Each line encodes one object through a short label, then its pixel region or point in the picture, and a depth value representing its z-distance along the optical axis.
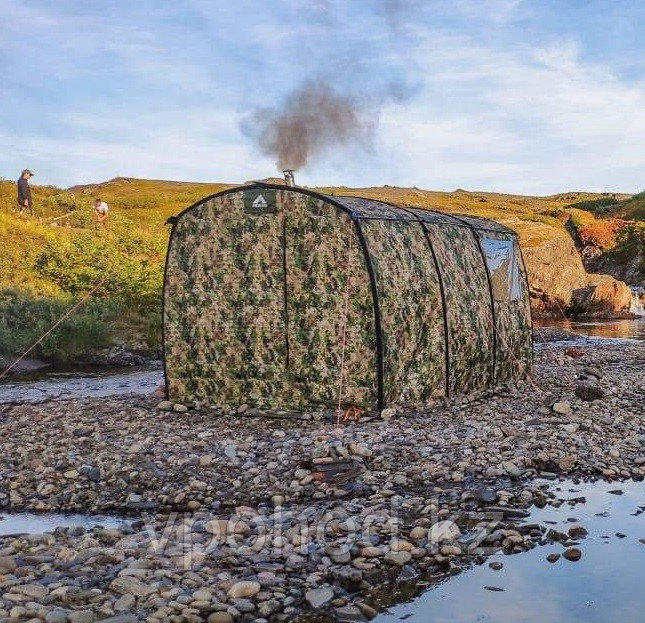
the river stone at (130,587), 6.59
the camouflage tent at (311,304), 13.24
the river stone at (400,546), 7.61
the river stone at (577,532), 8.12
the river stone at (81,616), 6.08
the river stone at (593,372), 17.62
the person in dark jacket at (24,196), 36.11
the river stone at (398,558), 7.35
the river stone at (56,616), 6.07
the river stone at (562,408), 13.45
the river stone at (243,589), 6.62
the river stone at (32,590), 6.53
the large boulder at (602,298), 42.03
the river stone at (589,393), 14.91
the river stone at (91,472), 10.16
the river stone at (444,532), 7.91
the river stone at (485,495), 9.09
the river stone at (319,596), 6.51
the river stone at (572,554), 7.59
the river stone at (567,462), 10.38
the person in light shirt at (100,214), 35.72
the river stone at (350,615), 6.32
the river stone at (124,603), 6.34
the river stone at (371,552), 7.45
